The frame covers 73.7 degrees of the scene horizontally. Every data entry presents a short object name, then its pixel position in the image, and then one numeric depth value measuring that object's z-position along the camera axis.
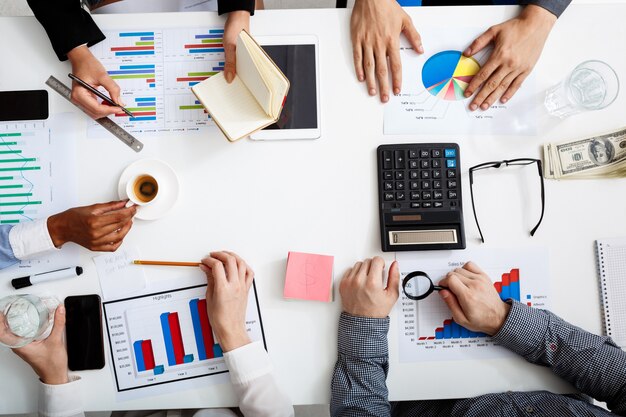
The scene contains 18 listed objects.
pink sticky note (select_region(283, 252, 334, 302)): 0.91
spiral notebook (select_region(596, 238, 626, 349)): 0.94
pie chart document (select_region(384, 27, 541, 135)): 0.94
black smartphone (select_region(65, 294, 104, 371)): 0.91
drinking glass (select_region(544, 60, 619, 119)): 0.93
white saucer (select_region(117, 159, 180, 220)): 0.91
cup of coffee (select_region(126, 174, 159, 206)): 0.89
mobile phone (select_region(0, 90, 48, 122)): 0.92
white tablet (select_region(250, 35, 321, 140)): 0.92
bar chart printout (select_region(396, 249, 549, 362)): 0.93
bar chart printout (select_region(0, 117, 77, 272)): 0.92
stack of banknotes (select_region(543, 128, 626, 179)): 0.94
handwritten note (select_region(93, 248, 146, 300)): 0.91
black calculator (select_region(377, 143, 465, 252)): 0.92
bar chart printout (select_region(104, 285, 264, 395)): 0.91
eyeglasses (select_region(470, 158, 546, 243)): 0.93
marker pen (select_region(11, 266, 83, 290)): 0.90
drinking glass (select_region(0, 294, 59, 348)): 0.85
